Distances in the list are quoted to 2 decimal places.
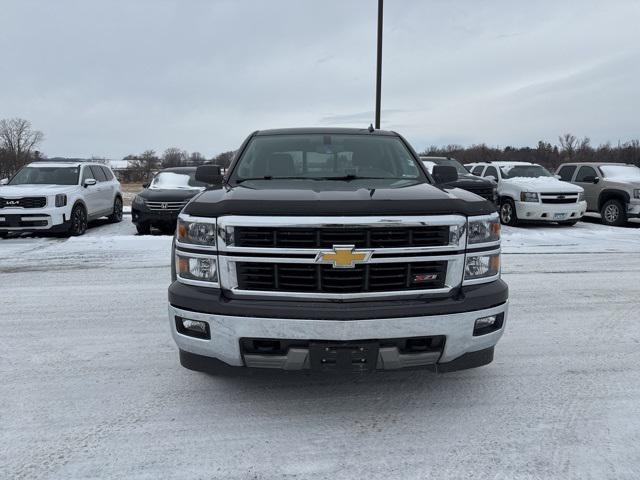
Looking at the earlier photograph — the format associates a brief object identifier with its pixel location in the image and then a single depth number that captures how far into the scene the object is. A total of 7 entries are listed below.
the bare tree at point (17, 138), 89.49
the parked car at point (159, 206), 11.62
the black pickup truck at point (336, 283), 2.85
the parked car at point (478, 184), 13.05
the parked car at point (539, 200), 12.93
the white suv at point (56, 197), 10.81
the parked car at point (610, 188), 13.12
